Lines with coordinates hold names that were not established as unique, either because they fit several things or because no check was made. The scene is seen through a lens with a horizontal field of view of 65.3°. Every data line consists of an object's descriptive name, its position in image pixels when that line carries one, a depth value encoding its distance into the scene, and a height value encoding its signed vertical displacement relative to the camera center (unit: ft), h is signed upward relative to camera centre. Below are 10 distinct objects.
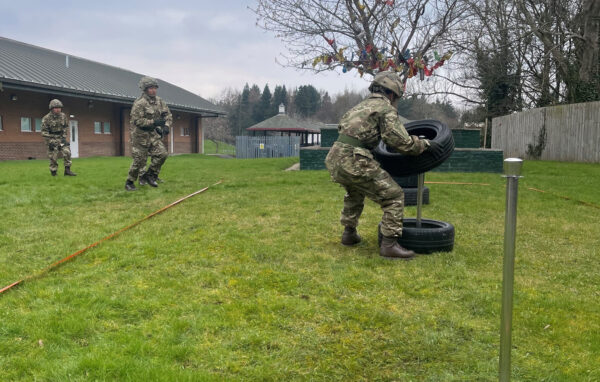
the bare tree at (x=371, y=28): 40.55 +11.77
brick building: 71.26 +9.00
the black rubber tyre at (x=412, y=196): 24.90 -2.26
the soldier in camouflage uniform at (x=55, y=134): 41.75 +1.50
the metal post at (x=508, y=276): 6.58 -1.73
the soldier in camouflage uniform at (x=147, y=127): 31.12 +1.62
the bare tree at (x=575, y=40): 62.23 +16.43
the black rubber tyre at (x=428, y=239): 15.17 -2.79
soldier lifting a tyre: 14.52 +0.09
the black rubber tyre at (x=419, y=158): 14.99 -0.15
